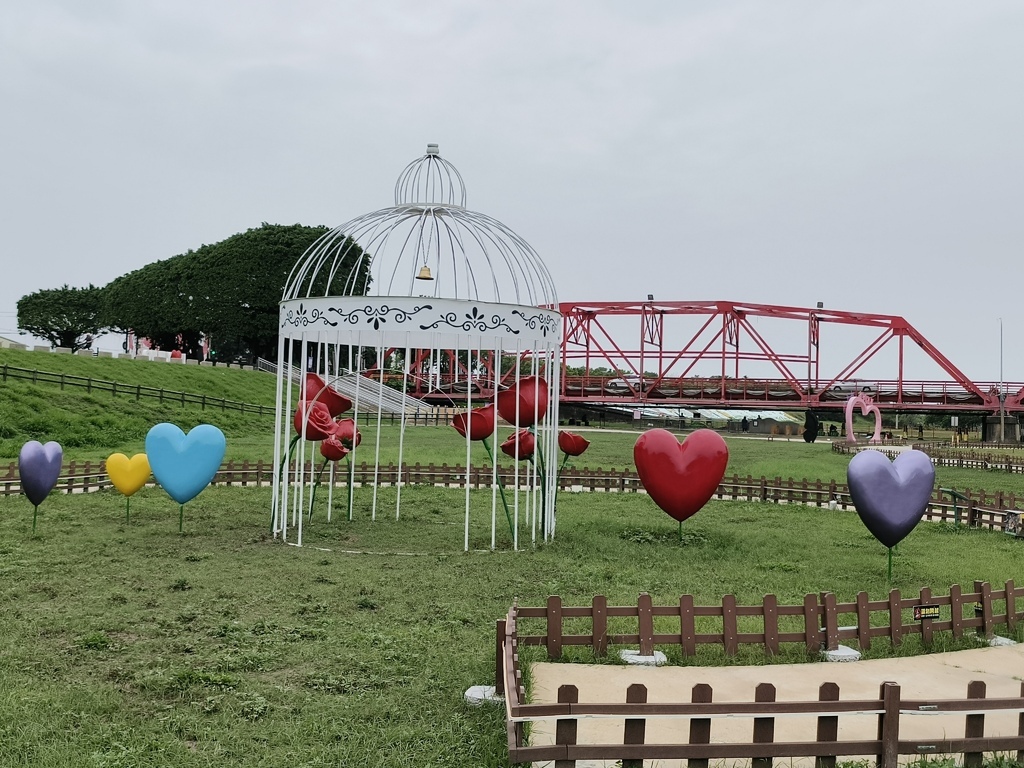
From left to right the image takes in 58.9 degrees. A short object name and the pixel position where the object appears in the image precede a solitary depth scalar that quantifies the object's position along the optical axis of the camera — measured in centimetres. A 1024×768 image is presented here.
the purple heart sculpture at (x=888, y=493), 1154
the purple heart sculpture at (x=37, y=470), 1498
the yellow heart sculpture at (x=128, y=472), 1592
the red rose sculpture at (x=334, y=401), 1618
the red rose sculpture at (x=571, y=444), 1678
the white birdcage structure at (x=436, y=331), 1321
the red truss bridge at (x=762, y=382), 5172
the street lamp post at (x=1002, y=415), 5097
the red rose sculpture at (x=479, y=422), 1479
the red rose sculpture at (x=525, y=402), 1421
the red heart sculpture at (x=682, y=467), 1385
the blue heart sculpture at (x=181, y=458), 1451
